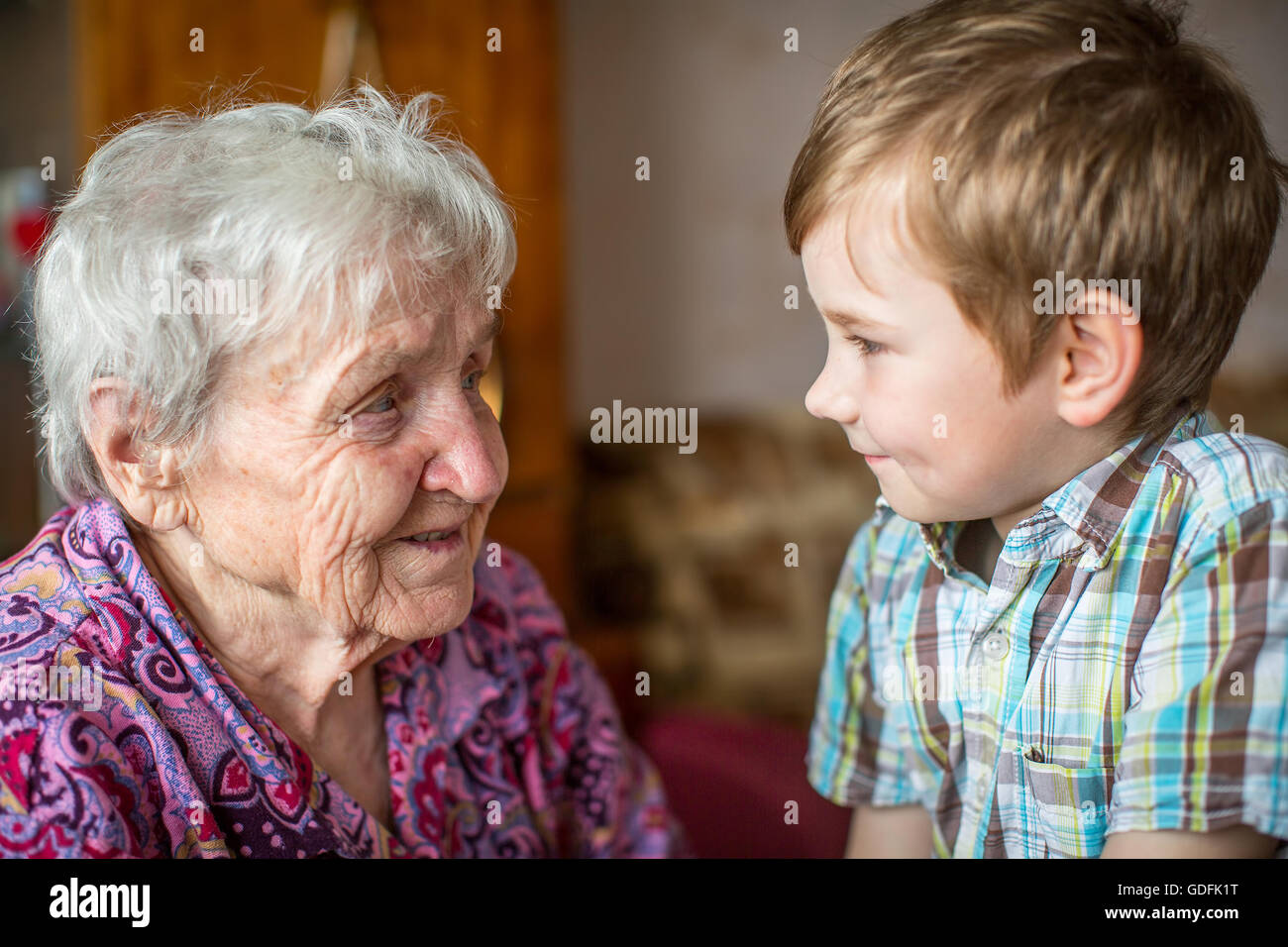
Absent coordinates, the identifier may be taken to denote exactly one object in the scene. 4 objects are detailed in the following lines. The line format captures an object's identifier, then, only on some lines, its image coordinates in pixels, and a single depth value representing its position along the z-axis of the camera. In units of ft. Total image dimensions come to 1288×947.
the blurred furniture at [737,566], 9.02
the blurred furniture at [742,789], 5.51
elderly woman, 3.26
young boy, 2.89
